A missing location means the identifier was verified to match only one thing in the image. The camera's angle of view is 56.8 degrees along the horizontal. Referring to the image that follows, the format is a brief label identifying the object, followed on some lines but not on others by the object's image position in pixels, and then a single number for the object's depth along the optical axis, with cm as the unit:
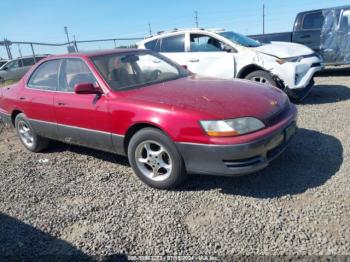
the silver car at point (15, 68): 1803
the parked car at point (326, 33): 895
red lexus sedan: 320
